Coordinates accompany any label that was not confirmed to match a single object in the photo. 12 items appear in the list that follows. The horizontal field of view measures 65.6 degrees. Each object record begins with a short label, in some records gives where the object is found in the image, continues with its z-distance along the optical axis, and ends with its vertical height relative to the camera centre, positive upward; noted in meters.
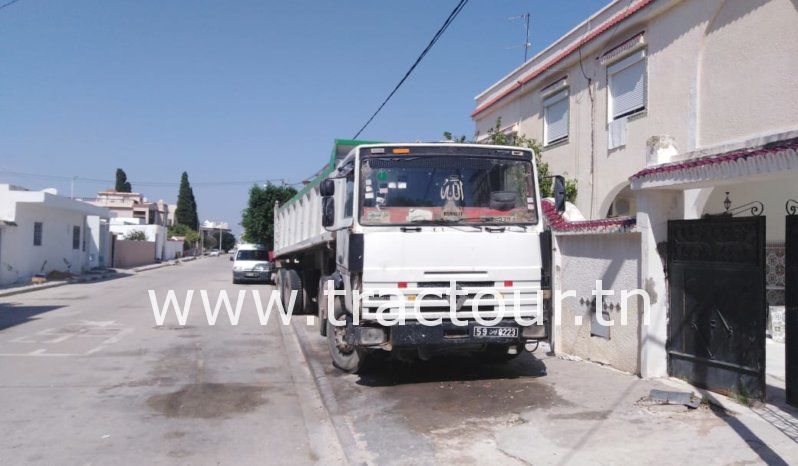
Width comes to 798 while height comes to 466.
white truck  6.84 +0.07
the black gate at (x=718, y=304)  6.21 -0.49
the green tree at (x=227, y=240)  106.50 +1.53
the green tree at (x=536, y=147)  12.98 +2.52
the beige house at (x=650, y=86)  8.27 +2.90
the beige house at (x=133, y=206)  72.88 +4.97
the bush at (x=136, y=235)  49.14 +0.97
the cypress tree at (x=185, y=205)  89.62 +6.24
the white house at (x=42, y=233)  23.98 +0.56
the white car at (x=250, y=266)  26.02 -0.70
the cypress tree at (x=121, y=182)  89.62 +9.48
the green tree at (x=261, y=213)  30.48 +1.80
